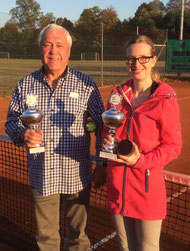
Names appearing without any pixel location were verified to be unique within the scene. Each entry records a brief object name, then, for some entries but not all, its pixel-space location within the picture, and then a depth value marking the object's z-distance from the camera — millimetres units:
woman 1788
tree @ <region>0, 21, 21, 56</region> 22014
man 2183
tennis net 3040
